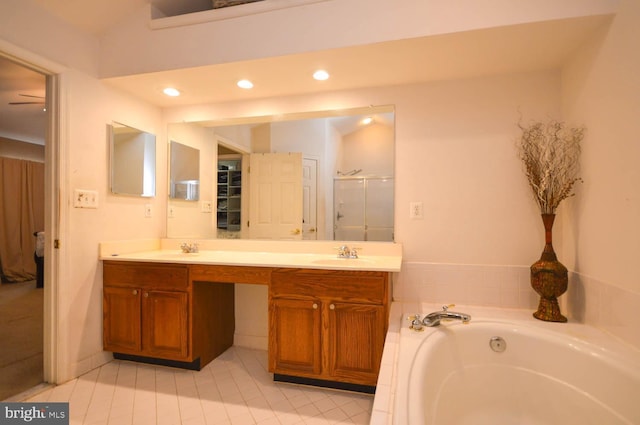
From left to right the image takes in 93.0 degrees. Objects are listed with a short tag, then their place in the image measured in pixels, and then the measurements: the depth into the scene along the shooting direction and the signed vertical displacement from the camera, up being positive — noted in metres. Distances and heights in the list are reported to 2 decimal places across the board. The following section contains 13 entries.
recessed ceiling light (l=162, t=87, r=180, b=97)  2.19 +0.85
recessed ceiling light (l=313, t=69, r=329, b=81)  1.89 +0.85
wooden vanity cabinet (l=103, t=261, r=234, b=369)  1.94 -0.71
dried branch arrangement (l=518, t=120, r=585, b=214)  1.64 +0.28
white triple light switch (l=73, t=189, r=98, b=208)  1.89 +0.05
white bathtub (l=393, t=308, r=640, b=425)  1.09 -0.68
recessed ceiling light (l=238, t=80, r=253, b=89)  2.05 +0.85
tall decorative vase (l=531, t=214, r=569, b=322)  1.59 -0.36
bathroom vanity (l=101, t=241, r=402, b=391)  1.66 -0.61
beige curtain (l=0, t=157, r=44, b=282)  4.61 -0.17
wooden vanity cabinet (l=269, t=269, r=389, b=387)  1.64 -0.65
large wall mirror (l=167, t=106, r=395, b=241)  2.16 +0.23
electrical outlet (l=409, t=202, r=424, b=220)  2.05 -0.01
